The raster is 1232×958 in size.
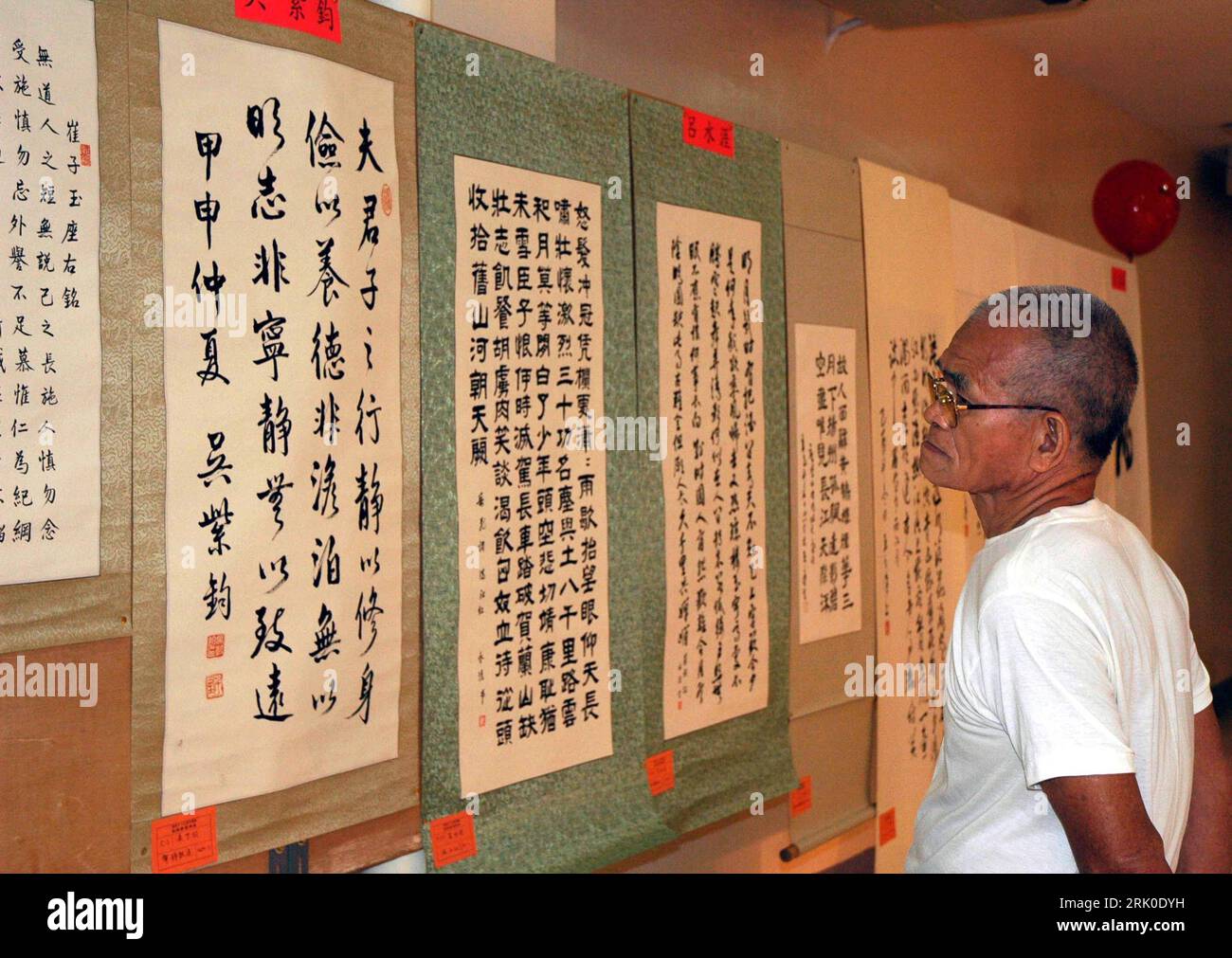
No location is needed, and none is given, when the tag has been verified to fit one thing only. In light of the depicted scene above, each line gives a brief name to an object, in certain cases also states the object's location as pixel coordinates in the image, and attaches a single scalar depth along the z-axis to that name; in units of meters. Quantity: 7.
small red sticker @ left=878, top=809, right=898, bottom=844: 2.55
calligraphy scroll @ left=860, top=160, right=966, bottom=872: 2.61
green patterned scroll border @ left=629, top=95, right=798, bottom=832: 1.95
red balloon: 3.84
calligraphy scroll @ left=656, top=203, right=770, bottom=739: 2.00
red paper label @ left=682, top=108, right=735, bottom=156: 2.05
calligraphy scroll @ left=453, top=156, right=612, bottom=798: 1.63
